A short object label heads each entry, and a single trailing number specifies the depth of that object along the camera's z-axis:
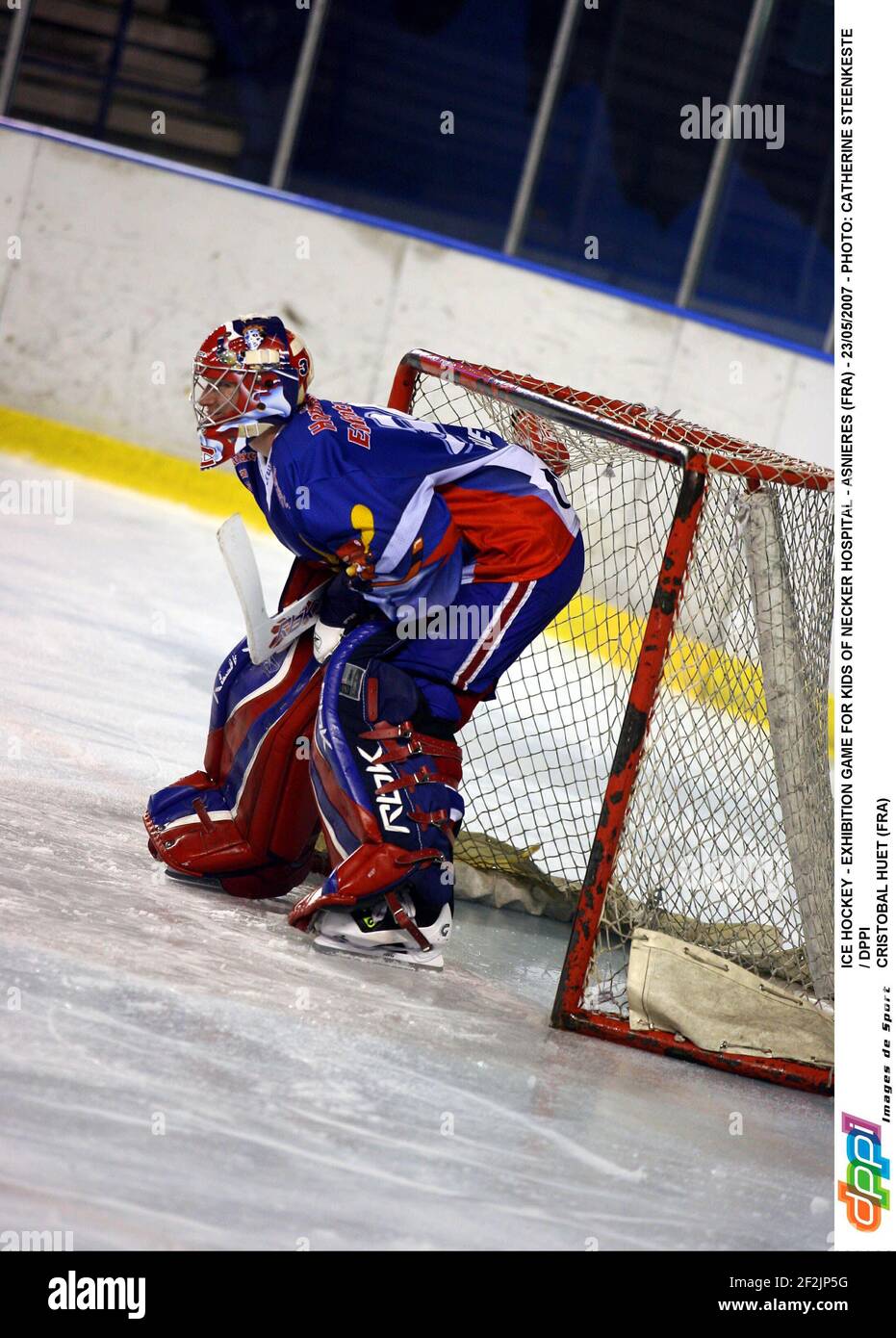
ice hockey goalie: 5.30
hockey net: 5.25
